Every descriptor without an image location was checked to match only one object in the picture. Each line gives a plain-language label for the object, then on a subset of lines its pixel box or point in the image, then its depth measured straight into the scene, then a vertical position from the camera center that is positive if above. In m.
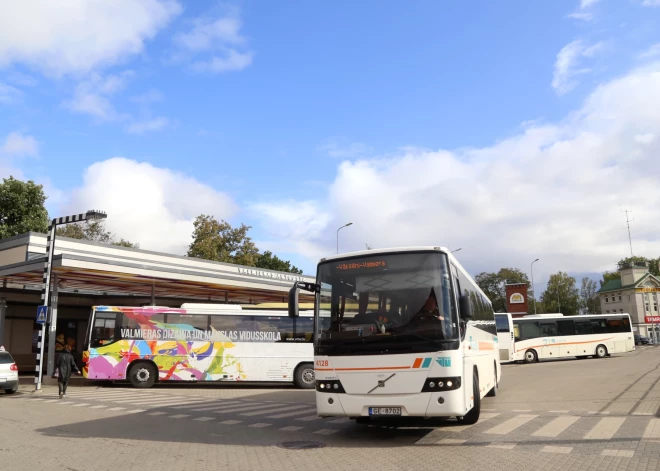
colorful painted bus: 20.66 -0.49
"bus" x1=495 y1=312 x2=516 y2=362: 34.44 -0.49
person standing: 17.73 -1.05
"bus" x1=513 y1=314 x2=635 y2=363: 36.78 -0.68
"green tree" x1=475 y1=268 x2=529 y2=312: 102.44 +8.40
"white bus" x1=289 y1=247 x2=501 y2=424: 8.60 -0.10
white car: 18.38 -1.21
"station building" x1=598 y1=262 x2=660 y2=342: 91.69 +4.63
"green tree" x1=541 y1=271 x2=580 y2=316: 106.75 +6.13
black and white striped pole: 19.17 +2.19
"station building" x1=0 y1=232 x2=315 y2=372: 23.86 +2.53
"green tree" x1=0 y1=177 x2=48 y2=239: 38.16 +8.83
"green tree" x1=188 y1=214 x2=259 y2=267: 50.06 +8.04
